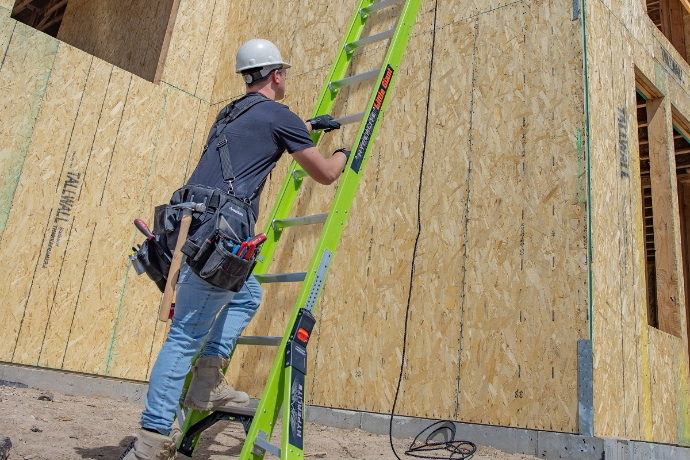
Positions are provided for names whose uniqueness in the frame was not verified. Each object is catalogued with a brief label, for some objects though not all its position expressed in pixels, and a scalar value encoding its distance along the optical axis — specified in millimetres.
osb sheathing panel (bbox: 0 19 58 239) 5012
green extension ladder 2213
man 2215
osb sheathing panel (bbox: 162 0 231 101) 6312
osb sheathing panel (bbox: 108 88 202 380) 5566
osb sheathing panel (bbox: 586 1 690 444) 3715
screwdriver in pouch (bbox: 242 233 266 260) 2306
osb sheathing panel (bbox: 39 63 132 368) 5184
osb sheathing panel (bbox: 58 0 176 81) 6578
